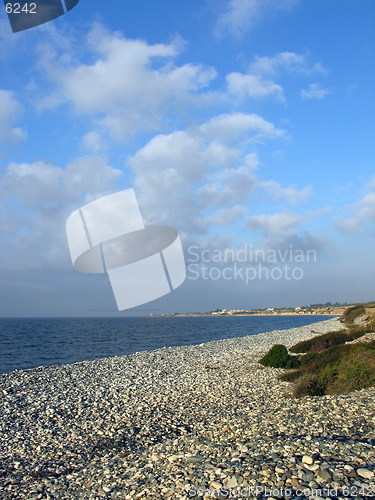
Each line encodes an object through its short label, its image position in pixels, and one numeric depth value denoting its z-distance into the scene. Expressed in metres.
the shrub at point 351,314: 56.06
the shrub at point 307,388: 12.59
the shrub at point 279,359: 19.33
